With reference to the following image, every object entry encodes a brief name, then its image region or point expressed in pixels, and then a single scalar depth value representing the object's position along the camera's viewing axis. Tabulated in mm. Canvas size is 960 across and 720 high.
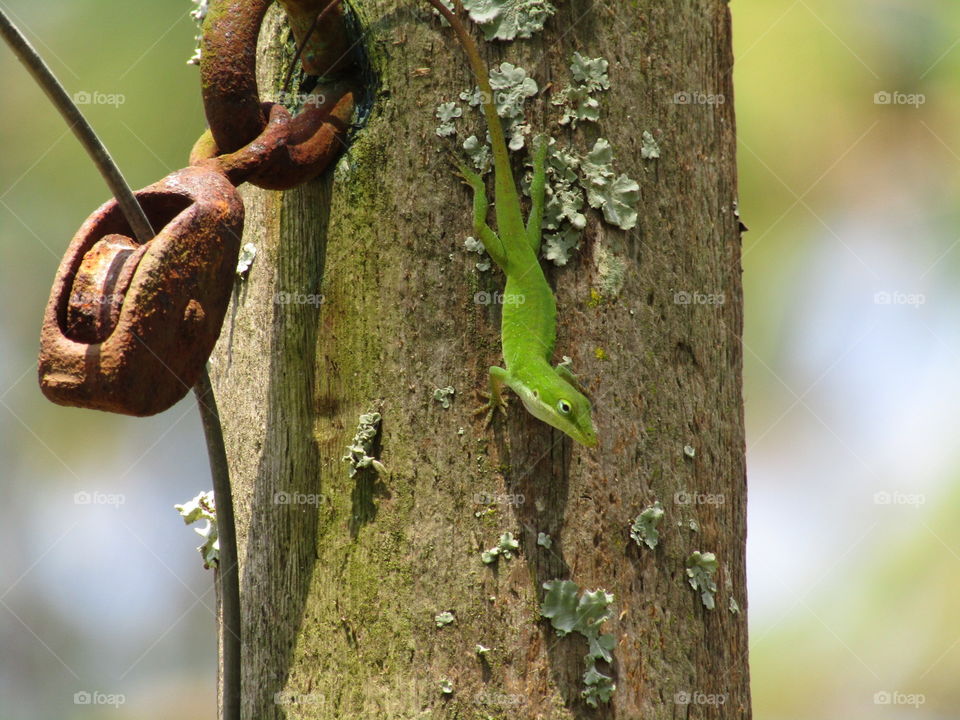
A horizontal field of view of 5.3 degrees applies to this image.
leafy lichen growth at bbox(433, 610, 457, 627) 2381
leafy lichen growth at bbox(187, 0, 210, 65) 2495
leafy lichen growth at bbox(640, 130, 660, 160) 2410
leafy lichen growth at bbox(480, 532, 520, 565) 2383
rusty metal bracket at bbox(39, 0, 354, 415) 2362
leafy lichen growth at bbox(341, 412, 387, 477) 2393
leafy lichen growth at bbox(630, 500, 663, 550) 2389
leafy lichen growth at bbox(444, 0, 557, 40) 2404
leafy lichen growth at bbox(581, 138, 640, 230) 2400
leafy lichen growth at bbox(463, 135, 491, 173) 2401
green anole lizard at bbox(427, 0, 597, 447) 2388
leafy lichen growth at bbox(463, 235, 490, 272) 2396
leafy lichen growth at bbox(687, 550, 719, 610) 2399
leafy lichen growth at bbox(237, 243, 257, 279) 2438
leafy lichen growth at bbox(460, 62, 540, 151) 2400
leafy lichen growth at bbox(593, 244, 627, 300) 2397
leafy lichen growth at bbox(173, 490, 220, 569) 2465
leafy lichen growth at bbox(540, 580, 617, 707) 2378
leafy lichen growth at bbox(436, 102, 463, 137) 2402
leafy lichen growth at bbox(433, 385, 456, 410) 2390
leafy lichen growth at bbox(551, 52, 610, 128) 2401
